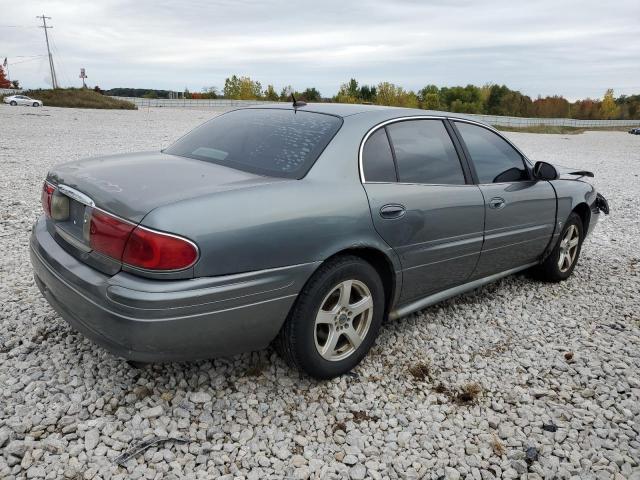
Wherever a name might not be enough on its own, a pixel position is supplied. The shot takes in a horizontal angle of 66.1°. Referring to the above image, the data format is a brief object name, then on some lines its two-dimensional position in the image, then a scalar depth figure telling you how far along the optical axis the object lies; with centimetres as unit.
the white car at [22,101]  3516
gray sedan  209
